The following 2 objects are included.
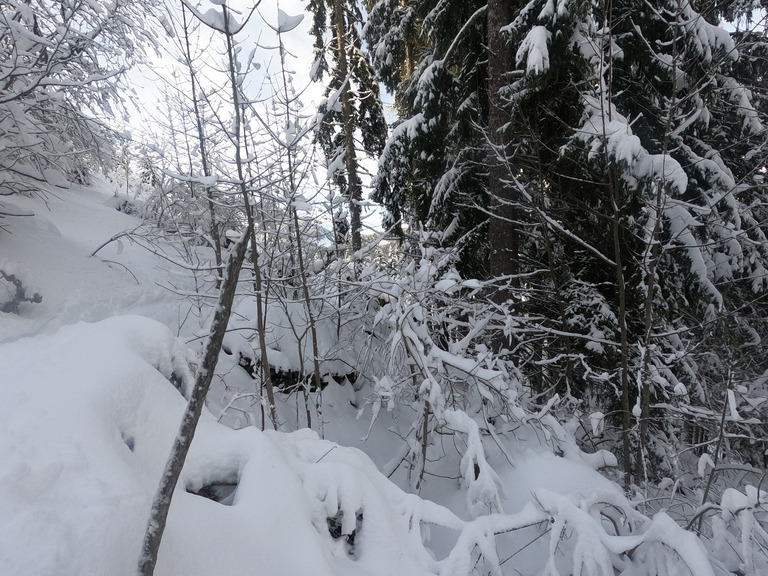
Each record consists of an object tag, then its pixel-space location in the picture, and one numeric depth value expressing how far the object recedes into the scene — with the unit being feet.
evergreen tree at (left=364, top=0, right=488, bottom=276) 18.21
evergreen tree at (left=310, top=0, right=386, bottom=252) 29.99
